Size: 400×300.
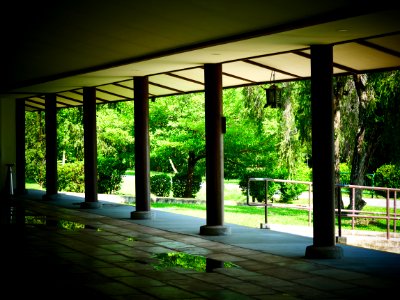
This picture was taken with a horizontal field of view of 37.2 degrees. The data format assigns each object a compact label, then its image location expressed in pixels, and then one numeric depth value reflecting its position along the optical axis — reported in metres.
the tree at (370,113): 16.42
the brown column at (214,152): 11.44
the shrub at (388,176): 25.19
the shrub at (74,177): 25.98
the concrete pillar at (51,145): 18.86
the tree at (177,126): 22.17
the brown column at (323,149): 9.00
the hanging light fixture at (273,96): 10.83
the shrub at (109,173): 25.78
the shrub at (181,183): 24.38
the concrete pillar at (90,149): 16.58
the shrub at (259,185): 22.70
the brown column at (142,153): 14.02
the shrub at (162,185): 24.73
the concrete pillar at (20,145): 21.05
